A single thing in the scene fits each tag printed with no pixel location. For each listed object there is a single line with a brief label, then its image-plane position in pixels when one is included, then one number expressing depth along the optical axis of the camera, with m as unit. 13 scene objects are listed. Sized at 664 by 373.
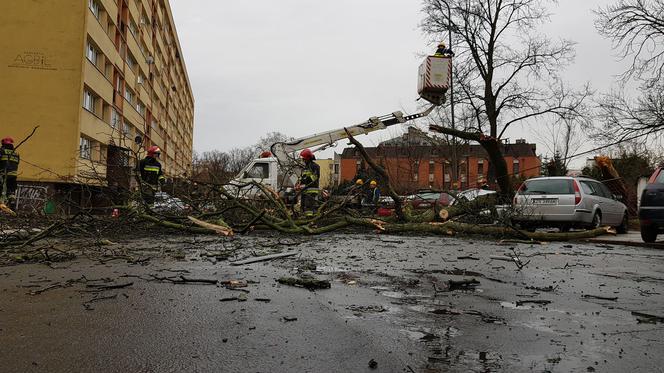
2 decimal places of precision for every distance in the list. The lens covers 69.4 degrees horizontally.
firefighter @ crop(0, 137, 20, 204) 10.31
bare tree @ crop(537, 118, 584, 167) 36.82
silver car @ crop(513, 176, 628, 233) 11.34
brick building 30.29
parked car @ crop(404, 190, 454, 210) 12.09
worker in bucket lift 13.63
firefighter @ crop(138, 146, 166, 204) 8.89
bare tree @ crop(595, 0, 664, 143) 18.66
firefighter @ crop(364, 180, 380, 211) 11.84
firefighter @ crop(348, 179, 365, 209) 10.84
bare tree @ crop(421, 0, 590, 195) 24.94
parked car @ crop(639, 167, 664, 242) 8.95
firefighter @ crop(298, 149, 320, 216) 11.02
